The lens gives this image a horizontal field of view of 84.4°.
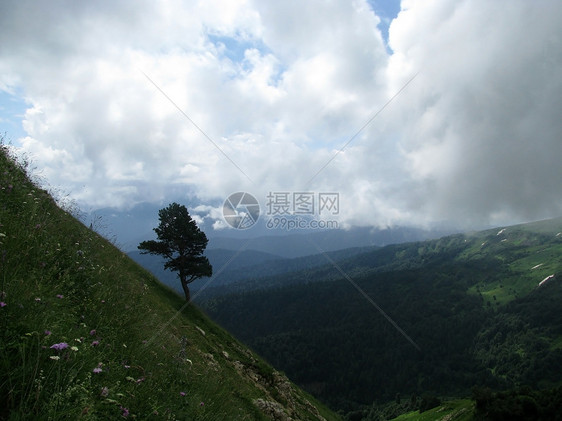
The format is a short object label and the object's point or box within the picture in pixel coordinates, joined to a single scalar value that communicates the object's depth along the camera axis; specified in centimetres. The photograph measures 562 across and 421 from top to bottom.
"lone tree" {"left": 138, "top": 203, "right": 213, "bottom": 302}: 3291
